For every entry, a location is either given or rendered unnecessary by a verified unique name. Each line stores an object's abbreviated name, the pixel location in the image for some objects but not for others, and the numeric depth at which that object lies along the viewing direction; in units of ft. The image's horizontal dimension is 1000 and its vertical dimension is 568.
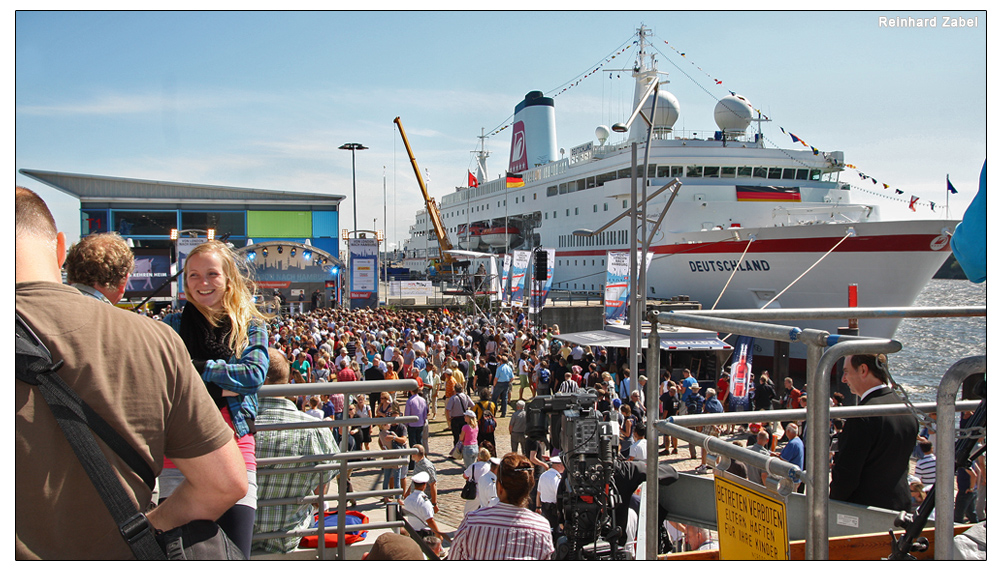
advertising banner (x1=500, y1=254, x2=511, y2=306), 81.41
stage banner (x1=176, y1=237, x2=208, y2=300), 72.54
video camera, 11.78
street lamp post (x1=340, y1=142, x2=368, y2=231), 128.26
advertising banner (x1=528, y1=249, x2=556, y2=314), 77.56
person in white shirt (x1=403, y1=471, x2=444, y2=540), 17.24
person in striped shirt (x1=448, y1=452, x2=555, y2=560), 9.78
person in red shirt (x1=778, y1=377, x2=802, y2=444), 34.96
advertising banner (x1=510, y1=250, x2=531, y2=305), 76.43
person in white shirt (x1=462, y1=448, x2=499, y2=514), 20.93
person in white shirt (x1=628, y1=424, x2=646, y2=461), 23.26
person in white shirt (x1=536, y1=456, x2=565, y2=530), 18.37
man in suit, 9.41
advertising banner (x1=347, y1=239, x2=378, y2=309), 87.97
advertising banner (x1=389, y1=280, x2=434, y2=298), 104.96
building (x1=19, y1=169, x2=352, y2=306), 103.04
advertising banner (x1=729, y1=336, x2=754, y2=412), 39.09
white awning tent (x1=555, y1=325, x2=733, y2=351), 48.78
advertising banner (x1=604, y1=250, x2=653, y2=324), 57.11
